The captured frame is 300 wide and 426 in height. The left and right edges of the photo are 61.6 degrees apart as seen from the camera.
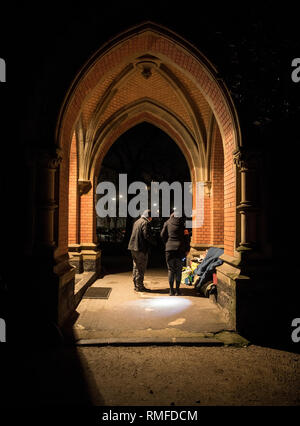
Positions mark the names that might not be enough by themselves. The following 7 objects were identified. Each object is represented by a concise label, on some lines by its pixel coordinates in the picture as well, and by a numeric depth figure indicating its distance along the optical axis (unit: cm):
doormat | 537
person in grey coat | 586
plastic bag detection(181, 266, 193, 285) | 665
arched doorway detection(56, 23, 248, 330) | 434
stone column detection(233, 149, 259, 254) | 379
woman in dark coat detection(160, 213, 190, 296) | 548
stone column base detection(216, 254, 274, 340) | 362
